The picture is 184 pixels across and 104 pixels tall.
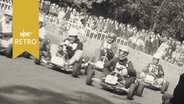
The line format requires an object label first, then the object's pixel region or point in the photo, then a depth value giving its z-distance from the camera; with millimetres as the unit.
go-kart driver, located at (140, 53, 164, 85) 17891
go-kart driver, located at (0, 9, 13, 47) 14578
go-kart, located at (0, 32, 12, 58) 13688
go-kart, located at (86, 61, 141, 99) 13289
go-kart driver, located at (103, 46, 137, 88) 13617
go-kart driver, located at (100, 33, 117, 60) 17875
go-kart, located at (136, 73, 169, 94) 17297
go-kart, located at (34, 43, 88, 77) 14060
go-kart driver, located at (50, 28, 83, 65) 14727
